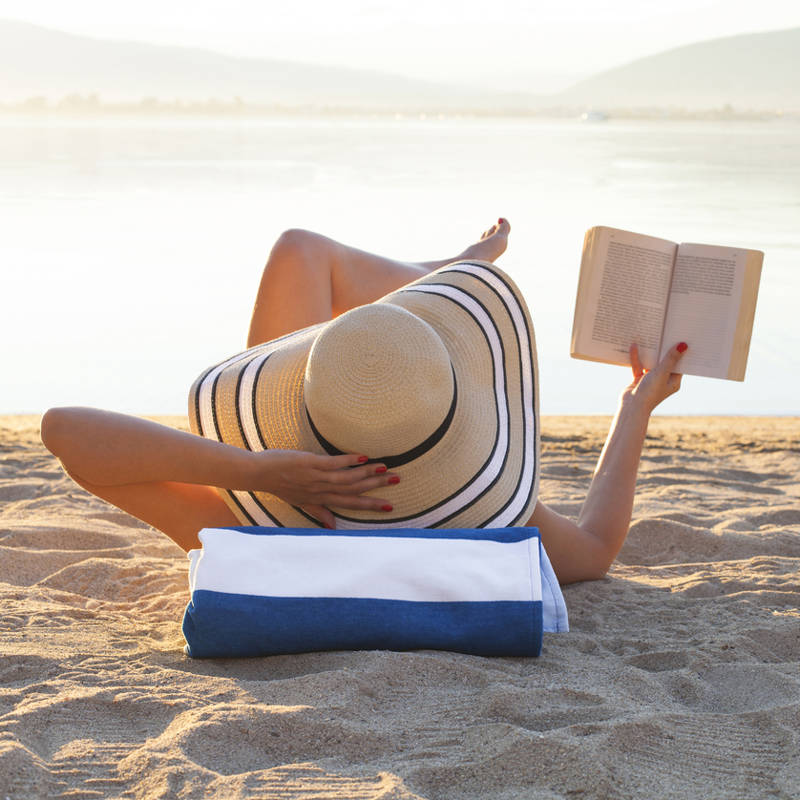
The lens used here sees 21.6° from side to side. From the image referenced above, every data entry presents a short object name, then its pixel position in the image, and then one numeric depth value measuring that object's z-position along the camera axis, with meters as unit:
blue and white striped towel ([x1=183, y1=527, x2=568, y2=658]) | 2.34
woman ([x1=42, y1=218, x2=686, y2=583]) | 2.41
